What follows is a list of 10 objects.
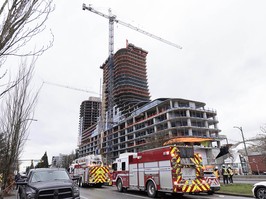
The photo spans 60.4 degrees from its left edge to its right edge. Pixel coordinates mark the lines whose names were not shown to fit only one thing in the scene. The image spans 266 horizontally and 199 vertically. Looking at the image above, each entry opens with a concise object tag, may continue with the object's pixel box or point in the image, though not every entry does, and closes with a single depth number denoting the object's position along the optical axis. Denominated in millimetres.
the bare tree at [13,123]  8312
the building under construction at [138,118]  64375
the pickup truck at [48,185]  7609
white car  10849
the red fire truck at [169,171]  12534
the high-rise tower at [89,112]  170625
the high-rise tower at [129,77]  121812
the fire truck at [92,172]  22922
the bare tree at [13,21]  3641
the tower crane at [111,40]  96750
